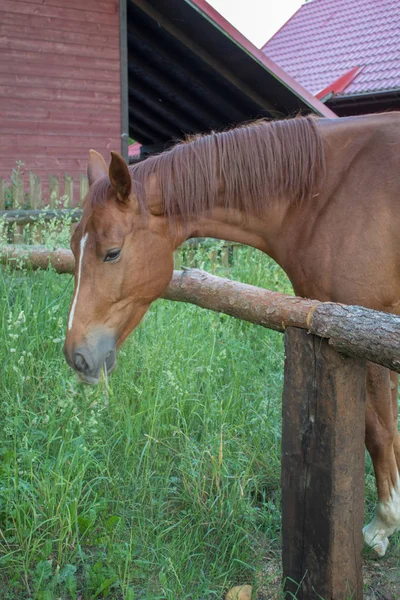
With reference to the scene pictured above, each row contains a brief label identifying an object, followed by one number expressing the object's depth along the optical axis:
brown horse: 2.41
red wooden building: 8.00
